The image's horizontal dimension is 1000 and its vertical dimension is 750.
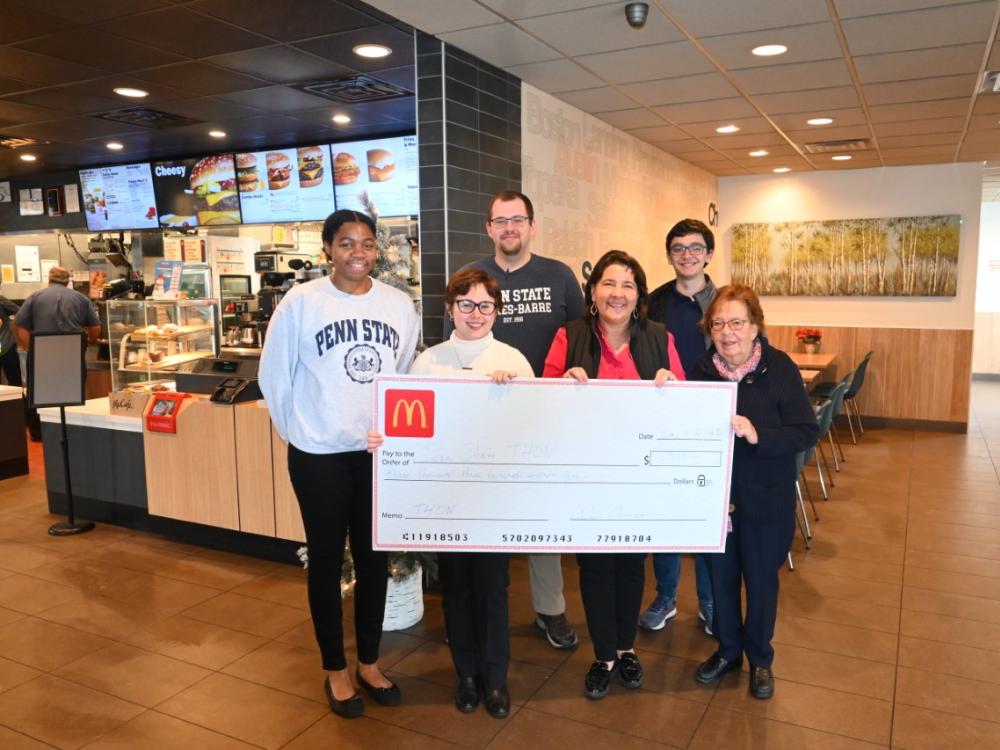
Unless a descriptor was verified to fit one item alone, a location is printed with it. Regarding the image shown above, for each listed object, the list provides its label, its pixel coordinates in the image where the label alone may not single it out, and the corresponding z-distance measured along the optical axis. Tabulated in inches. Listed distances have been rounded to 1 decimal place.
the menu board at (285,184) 266.2
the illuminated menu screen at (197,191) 283.7
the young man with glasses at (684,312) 126.6
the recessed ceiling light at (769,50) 165.2
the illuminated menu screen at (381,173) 254.8
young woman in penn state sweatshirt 103.5
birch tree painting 332.8
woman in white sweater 104.8
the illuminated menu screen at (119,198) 301.7
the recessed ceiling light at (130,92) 203.5
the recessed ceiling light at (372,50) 169.8
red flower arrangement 335.9
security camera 138.1
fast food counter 165.6
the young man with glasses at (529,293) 122.4
